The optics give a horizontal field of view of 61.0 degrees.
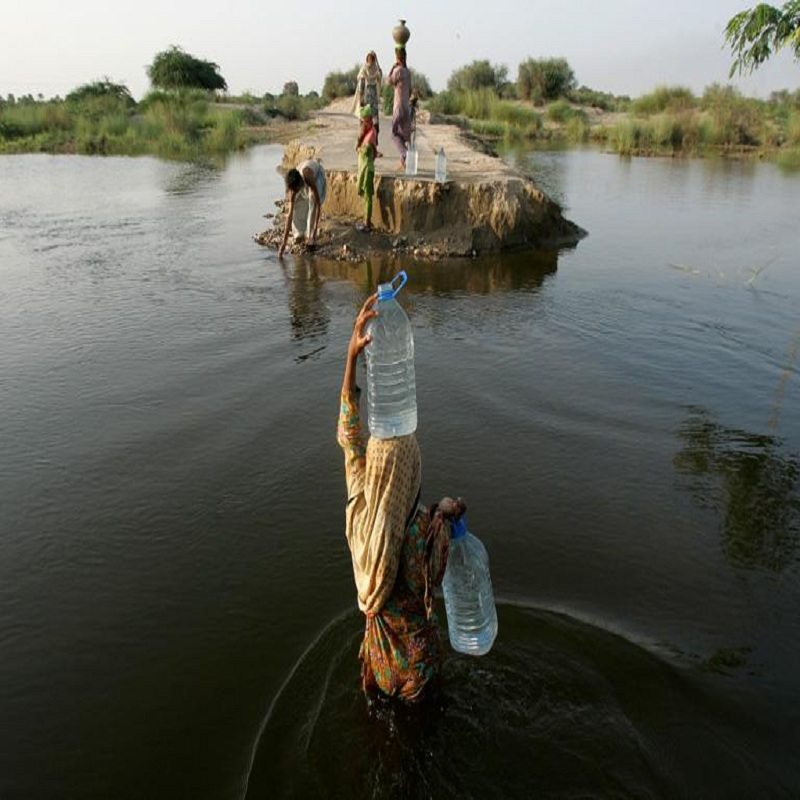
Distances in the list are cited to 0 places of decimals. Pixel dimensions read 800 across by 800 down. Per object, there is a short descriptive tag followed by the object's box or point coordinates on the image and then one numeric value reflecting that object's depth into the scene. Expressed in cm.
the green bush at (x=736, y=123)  3056
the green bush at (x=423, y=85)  5019
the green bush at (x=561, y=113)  4194
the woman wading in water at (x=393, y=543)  251
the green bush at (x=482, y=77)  5603
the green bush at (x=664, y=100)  3631
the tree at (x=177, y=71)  5231
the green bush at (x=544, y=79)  5156
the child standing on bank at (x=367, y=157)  1076
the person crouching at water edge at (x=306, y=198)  1058
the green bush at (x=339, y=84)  5744
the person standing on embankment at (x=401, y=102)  1109
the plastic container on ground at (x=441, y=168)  1187
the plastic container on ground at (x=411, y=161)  1256
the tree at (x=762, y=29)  613
